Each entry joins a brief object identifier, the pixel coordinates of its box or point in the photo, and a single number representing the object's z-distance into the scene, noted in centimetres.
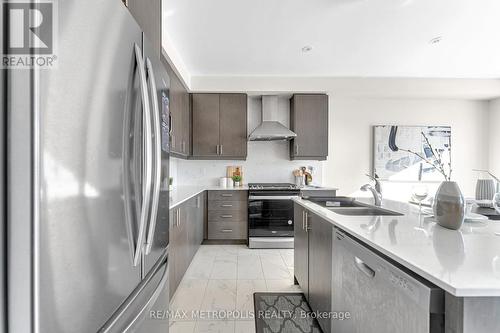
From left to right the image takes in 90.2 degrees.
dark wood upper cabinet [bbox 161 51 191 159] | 300
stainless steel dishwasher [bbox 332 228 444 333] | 75
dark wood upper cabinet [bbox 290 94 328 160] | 402
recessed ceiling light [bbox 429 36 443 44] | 278
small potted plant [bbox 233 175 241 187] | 421
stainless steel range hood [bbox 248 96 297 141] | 385
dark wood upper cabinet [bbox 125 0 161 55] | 105
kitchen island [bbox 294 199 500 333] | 66
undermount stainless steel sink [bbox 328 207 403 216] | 179
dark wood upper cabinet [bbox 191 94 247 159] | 404
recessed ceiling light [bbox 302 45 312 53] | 300
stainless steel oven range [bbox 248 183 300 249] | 370
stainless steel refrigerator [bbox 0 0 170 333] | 46
